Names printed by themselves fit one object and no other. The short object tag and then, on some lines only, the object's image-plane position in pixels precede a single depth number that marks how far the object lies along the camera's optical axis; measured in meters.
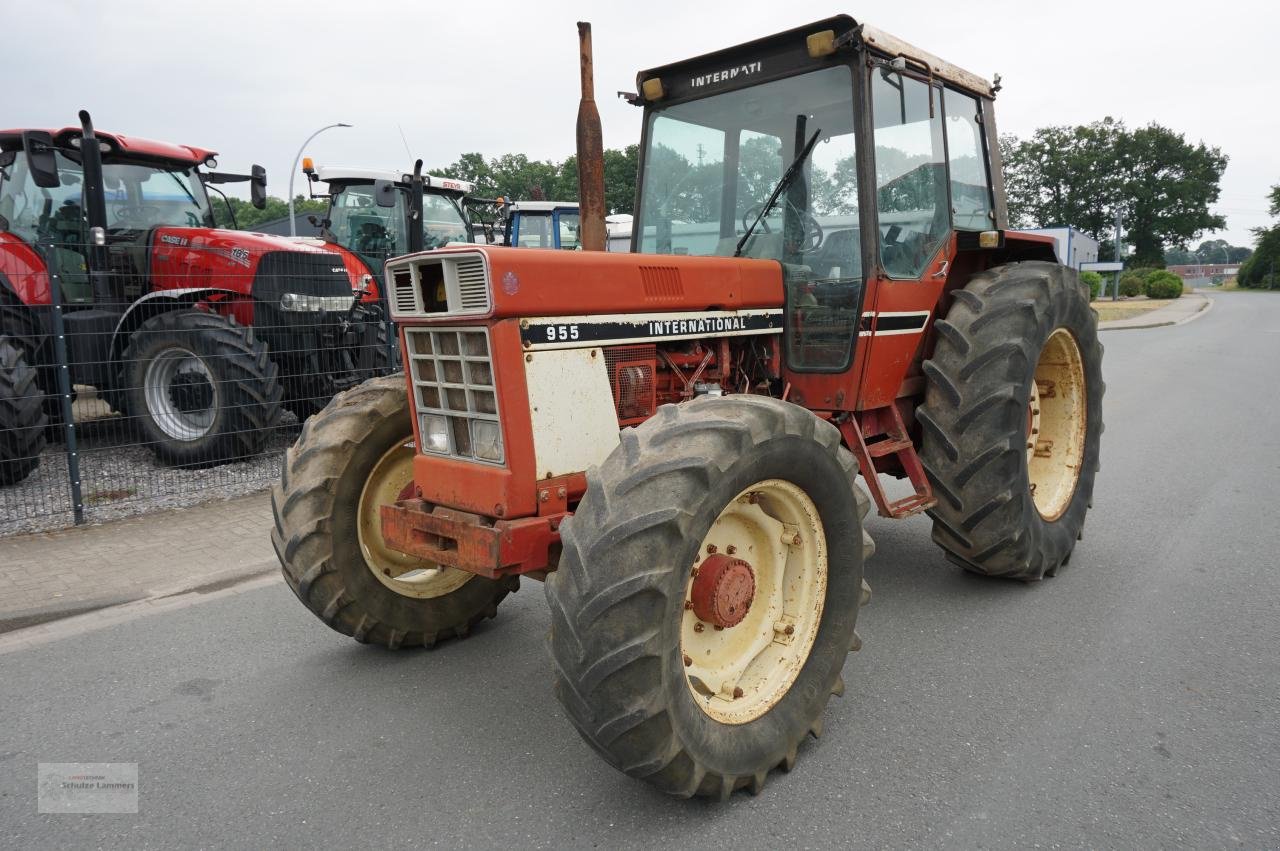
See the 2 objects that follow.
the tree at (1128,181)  64.31
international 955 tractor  2.40
